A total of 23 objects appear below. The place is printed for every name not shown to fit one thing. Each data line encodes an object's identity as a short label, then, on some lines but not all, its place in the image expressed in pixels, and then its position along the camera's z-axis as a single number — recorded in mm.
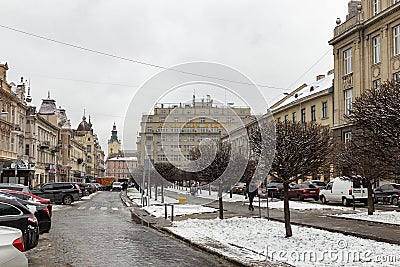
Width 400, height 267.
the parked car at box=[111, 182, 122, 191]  90994
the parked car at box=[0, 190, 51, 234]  16047
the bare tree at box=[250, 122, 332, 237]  15289
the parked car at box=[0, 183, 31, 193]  28719
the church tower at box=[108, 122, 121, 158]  181250
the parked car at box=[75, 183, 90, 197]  56328
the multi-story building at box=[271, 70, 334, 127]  54188
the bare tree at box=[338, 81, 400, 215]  11523
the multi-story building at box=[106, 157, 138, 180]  154700
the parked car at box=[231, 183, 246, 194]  56194
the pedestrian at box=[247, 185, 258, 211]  29609
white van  32938
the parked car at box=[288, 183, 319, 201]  40456
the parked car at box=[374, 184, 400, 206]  35219
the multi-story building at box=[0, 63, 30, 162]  55438
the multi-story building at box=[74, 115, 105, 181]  150750
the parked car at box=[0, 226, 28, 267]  7223
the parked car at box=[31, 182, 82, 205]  41662
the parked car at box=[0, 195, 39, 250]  12359
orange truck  108450
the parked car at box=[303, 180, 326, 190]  41812
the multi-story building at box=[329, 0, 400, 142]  40844
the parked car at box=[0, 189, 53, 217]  20469
